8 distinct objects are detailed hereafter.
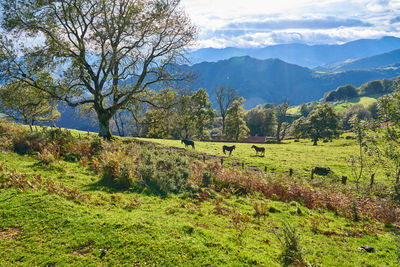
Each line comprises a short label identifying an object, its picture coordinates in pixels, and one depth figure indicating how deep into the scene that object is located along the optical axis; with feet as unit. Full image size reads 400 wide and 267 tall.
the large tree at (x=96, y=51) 66.18
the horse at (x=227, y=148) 107.76
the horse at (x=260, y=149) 112.98
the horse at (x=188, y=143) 120.06
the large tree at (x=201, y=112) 202.89
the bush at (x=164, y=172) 40.60
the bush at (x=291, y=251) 20.71
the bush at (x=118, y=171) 38.64
